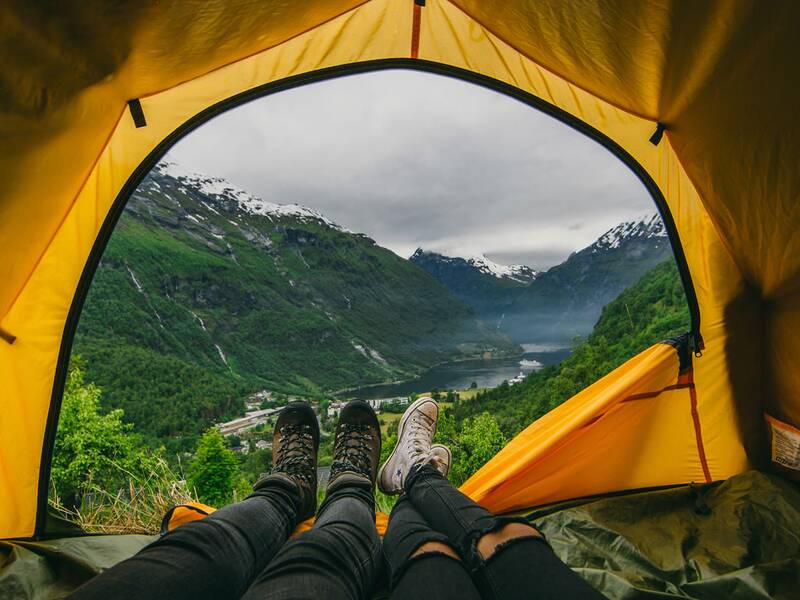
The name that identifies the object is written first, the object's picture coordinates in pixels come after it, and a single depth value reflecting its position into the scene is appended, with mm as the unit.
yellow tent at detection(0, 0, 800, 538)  1043
